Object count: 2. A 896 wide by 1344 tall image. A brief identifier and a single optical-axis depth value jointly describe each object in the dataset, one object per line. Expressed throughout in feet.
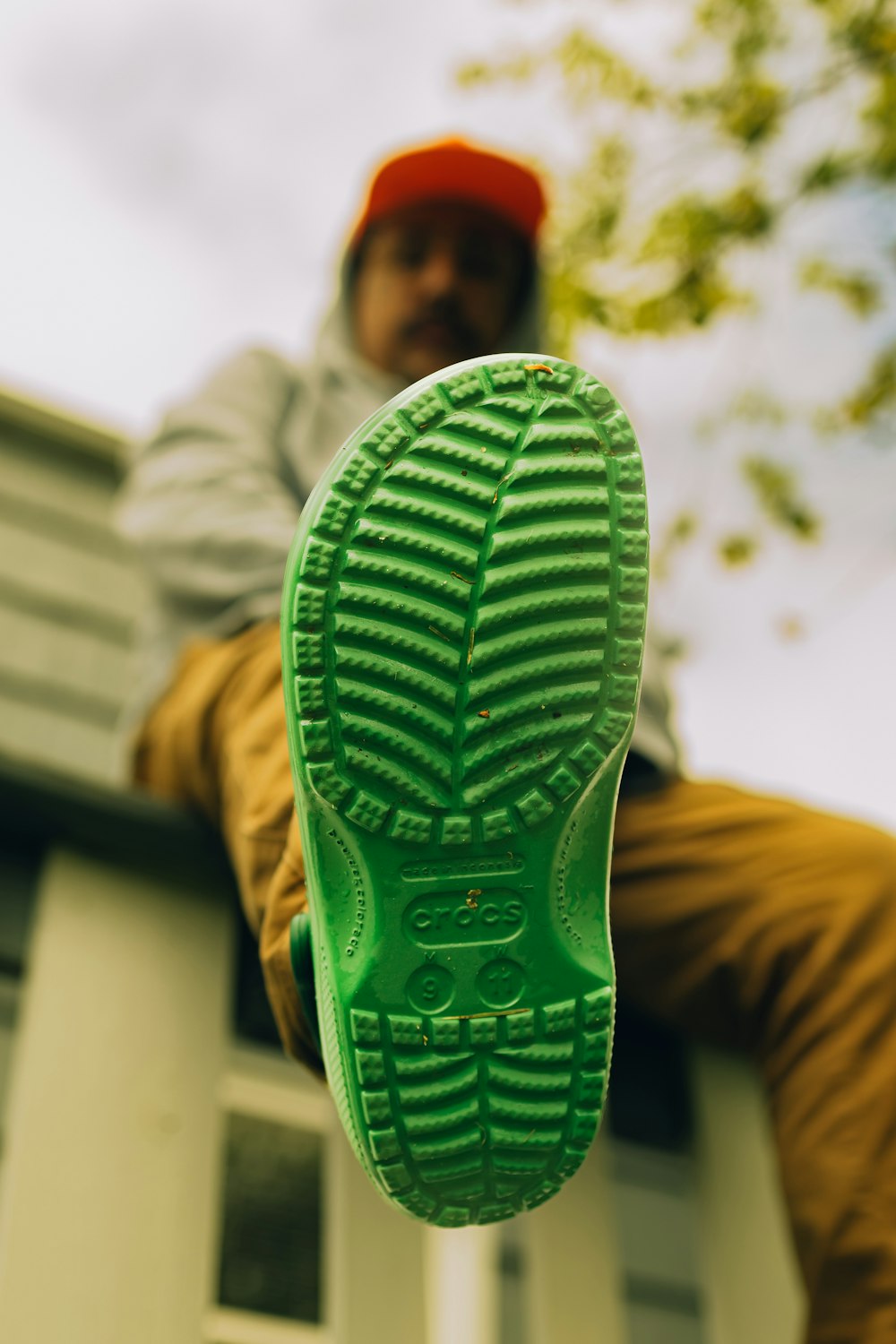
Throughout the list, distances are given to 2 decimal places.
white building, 4.94
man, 3.95
